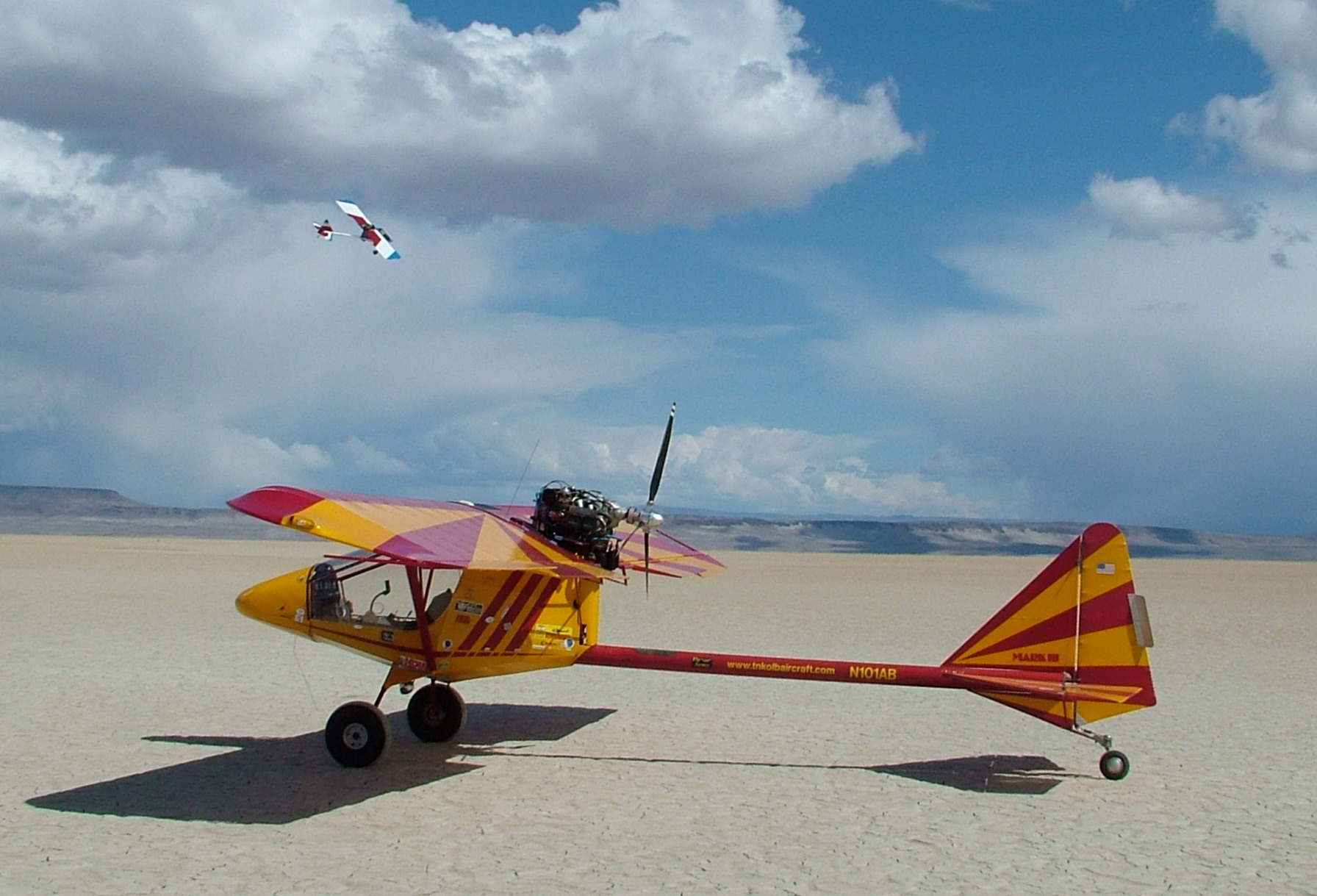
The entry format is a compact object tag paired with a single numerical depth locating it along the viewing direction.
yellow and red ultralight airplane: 12.12
